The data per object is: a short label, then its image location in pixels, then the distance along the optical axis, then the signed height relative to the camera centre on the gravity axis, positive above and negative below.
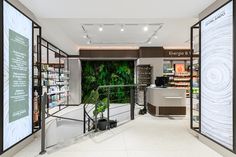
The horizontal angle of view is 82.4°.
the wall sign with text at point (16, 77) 2.21 +0.02
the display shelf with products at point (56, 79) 5.43 -0.03
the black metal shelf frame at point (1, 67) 2.07 +0.17
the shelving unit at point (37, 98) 3.19 -0.49
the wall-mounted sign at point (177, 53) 7.38 +1.45
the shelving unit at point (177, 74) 7.99 +0.31
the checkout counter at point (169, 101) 5.04 -0.82
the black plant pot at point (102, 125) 3.67 -1.26
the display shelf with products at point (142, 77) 7.28 +0.11
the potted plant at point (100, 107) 3.55 -0.80
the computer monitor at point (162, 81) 5.45 -0.08
